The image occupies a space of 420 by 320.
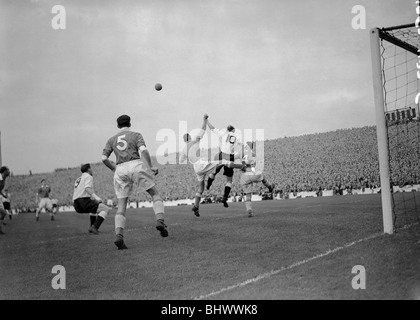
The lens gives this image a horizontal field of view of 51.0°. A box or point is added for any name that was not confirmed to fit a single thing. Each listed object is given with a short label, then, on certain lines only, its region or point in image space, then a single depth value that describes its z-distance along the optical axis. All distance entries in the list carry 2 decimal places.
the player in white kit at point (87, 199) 11.42
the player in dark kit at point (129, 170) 8.28
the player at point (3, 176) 13.65
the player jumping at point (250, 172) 13.29
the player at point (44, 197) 22.03
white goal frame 7.50
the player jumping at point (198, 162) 13.13
